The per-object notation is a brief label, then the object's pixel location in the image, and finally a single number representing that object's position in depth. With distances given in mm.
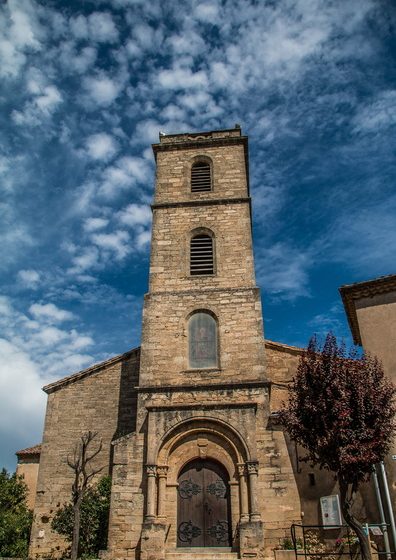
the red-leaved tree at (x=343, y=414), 10586
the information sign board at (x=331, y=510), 12281
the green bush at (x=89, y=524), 13508
